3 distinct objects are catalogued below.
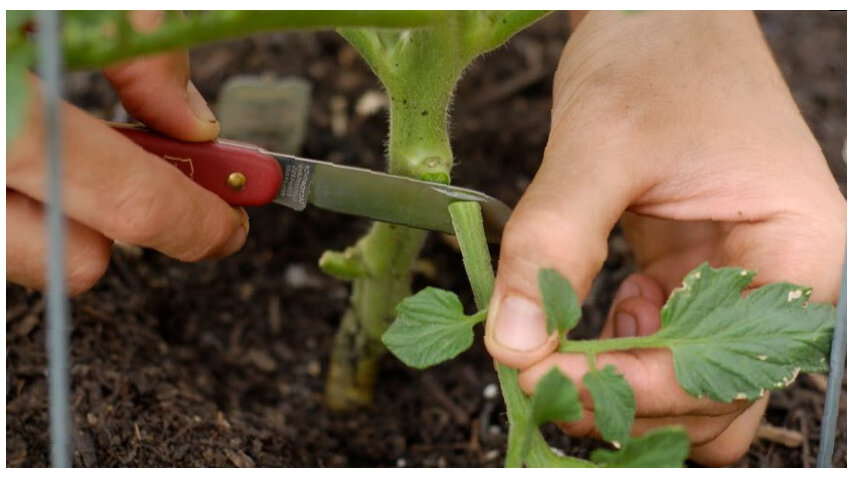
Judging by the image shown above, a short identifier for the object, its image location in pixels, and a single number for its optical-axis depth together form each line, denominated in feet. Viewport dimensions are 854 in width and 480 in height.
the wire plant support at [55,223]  1.43
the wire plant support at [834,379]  1.64
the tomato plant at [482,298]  1.48
